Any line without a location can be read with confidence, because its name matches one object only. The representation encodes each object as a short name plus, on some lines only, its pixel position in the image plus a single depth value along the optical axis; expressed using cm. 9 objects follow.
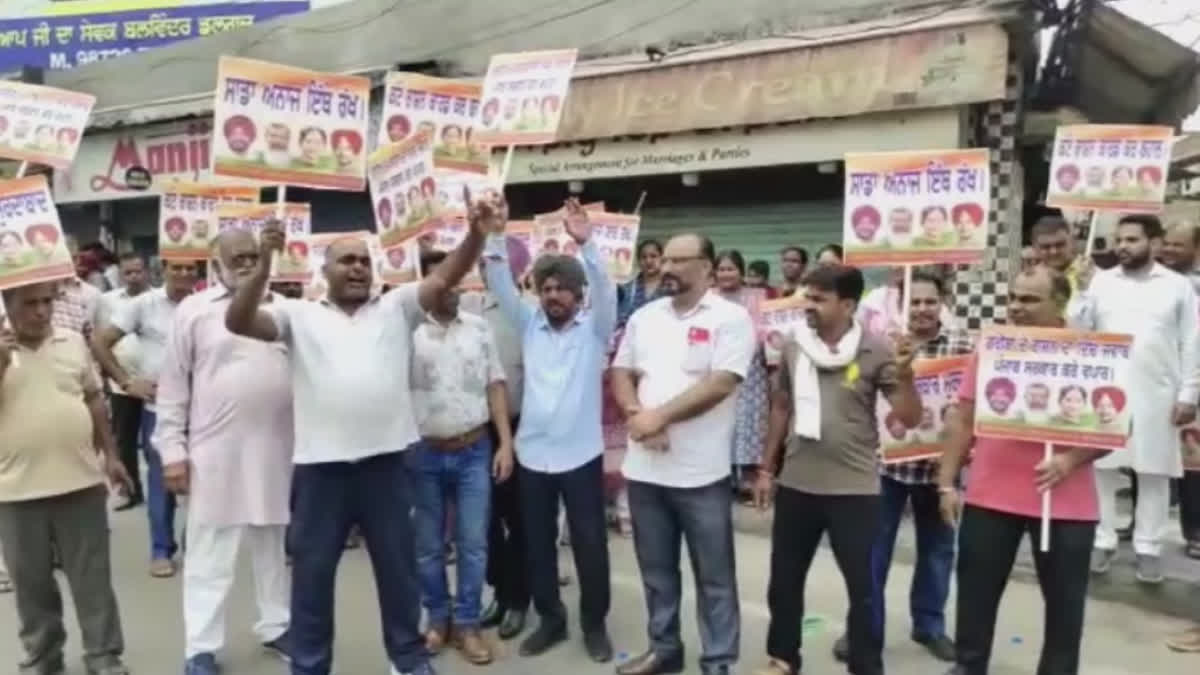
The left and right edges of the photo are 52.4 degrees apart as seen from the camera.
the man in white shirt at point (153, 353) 672
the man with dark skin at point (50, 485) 471
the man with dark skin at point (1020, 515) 420
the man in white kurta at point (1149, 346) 580
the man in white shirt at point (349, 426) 442
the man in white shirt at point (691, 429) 470
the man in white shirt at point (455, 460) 516
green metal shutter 1091
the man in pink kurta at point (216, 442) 491
